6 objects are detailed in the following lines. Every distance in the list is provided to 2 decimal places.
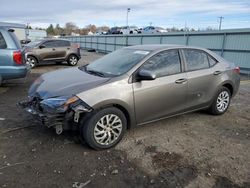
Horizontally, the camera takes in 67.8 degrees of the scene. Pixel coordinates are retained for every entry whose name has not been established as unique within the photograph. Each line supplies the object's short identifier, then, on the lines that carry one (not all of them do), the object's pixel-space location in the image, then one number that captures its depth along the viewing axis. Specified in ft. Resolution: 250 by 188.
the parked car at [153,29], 82.46
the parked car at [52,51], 32.06
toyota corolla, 8.92
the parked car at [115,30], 91.39
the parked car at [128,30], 88.86
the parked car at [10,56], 15.97
